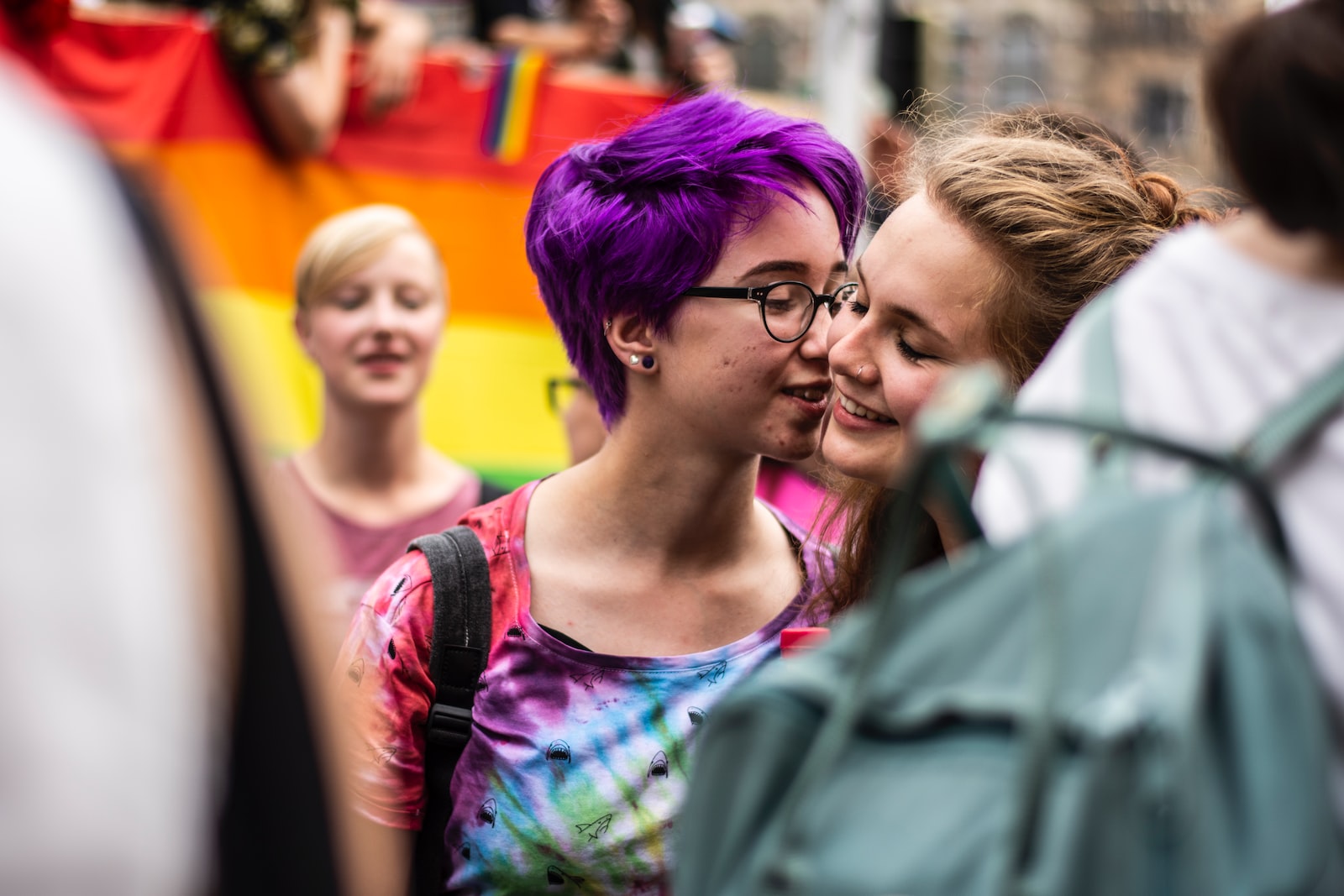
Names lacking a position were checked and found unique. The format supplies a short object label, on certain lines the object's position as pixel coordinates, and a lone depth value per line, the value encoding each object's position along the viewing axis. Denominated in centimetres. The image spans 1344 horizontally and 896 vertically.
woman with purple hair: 206
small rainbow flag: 478
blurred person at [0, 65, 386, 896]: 74
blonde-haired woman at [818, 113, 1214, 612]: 197
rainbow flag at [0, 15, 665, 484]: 396
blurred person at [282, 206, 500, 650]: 374
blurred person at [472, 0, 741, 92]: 585
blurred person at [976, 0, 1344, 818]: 104
